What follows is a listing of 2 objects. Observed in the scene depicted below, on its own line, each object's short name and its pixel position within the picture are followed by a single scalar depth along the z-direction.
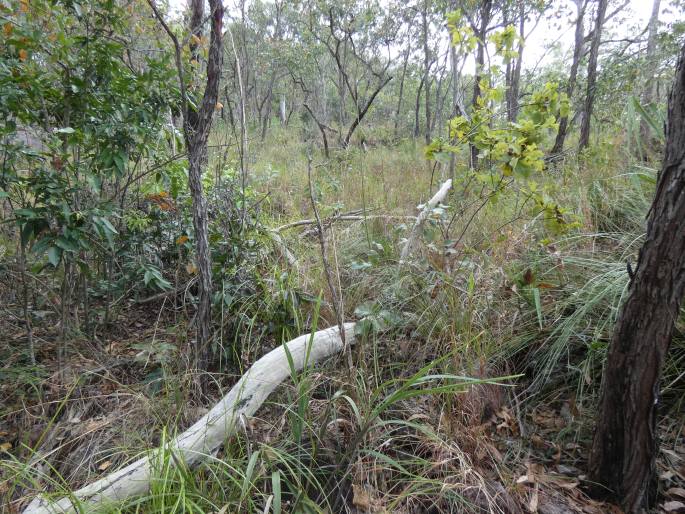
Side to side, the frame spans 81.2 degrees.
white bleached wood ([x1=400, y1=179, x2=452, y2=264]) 2.63
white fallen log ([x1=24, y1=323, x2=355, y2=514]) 1.39
